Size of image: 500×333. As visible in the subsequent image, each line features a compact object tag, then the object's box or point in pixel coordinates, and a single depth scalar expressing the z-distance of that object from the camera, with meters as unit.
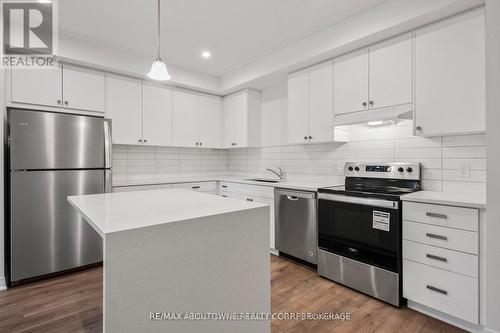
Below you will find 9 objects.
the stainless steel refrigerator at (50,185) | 2.40
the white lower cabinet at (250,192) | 3.19
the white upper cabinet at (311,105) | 2.87
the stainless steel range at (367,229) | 2.09
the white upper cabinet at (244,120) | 3.94
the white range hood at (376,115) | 2.26
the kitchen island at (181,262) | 0.99
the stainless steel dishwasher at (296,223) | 2.73
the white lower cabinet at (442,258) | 1.74
